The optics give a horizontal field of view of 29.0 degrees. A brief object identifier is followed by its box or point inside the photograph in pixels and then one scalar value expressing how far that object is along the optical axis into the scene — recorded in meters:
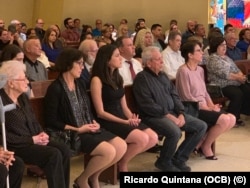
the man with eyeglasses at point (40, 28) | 10.31
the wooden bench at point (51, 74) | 5.84
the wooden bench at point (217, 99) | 5.93
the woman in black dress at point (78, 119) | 3.74
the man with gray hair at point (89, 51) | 5.08
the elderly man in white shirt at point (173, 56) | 5.97
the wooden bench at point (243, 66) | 6.65
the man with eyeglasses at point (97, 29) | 11.92
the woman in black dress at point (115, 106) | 4.08
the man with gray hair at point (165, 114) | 4.39
